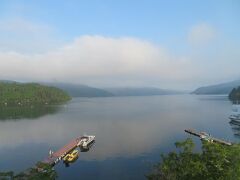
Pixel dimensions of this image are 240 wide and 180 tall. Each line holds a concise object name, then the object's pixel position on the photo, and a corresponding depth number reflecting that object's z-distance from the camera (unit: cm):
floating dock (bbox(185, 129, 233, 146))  5656
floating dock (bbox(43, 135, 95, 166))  4496
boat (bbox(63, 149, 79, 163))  4515
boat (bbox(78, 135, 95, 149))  5590
